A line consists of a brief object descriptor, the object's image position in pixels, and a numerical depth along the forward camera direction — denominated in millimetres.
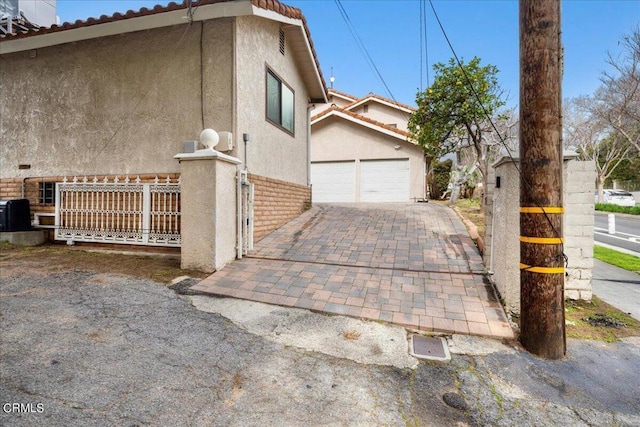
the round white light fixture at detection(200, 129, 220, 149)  5684
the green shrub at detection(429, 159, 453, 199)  20697
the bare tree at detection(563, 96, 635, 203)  28422
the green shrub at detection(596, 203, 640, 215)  24117
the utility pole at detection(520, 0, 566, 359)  3155
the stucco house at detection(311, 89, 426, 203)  15328
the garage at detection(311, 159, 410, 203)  15500
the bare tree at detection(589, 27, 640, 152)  15711
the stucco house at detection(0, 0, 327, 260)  6332
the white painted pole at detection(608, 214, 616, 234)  14234
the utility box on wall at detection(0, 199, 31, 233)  7148
